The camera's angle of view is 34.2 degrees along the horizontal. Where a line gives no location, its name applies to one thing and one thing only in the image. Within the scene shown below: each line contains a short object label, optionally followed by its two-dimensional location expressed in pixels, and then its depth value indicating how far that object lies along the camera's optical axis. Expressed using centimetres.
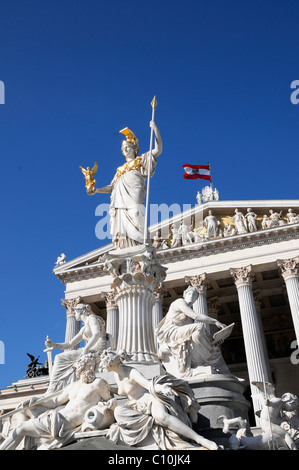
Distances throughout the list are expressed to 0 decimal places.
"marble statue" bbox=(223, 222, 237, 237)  3434
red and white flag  3779
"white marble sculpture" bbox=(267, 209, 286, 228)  3366
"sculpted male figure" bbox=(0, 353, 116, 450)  691
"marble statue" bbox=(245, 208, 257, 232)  3401
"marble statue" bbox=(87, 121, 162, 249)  1071
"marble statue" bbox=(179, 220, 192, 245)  3500
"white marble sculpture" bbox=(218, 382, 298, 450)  637
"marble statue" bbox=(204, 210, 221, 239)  3484
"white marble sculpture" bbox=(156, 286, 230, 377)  869
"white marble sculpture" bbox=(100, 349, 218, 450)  622
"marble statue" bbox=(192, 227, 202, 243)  3476
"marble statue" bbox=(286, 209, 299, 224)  3319
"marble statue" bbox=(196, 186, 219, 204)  3800
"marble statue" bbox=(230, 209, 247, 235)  3421
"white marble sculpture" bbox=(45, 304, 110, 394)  916
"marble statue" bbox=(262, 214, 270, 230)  3398
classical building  3177
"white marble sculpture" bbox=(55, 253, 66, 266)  3769
